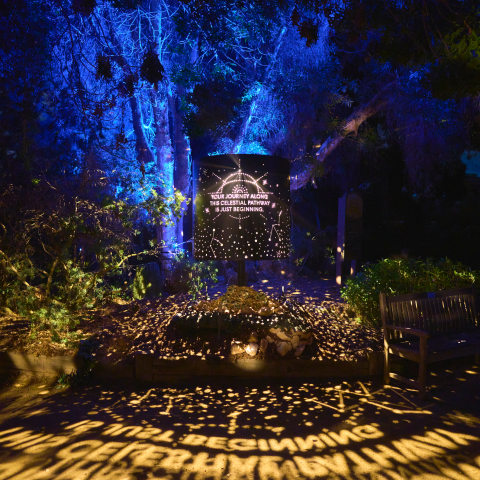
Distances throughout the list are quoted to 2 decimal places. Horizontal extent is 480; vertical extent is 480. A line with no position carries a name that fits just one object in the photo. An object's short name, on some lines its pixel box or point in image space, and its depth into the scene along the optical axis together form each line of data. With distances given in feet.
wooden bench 14.48
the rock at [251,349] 16.01
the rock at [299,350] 16.10
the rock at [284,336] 16.39
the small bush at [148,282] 28.27
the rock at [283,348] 16.01
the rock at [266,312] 17.66
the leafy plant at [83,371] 15.23
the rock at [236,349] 16.08
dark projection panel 20.03
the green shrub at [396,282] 20.02
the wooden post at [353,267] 31.48
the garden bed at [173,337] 16.14
